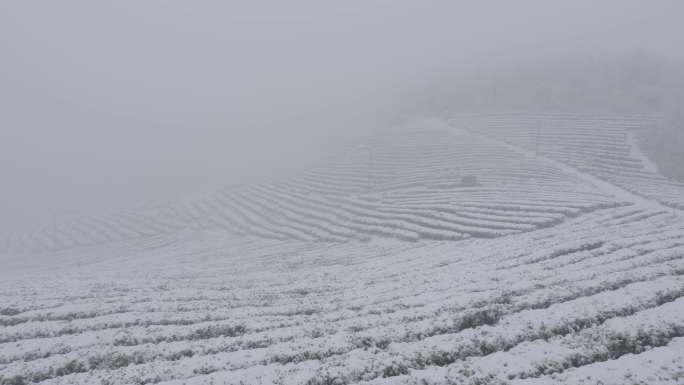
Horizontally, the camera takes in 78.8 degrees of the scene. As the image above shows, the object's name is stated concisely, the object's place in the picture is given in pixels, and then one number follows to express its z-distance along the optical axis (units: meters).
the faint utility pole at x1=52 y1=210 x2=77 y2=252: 40.48
